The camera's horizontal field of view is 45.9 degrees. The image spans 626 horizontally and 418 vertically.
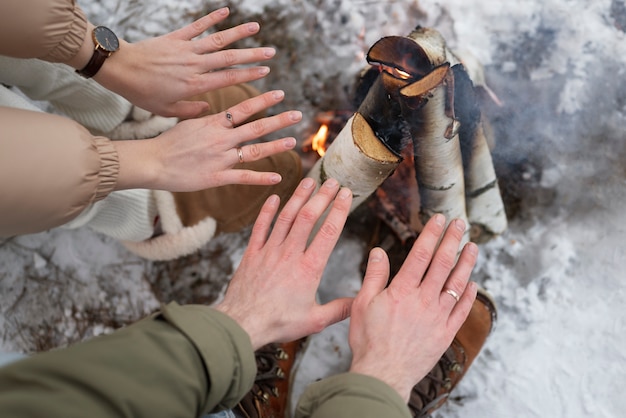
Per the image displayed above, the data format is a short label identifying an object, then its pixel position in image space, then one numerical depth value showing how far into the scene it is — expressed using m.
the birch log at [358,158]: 0.82
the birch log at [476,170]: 0.86
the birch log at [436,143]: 0.77
